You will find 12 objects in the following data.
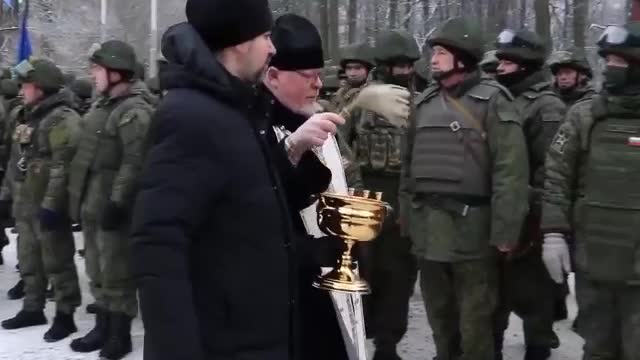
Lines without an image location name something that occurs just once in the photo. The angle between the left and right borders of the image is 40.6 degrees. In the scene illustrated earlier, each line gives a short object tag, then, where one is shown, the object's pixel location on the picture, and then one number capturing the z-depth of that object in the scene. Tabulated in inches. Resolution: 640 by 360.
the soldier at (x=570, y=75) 279.3
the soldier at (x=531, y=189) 230.7
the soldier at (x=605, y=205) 176.1
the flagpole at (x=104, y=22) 1054.1
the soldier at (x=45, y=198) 257.9
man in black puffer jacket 93.5
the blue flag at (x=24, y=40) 566.3
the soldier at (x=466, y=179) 197.2
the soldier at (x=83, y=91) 402.3
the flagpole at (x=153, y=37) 962.1
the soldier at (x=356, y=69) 293.6
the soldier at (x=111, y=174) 233.3
